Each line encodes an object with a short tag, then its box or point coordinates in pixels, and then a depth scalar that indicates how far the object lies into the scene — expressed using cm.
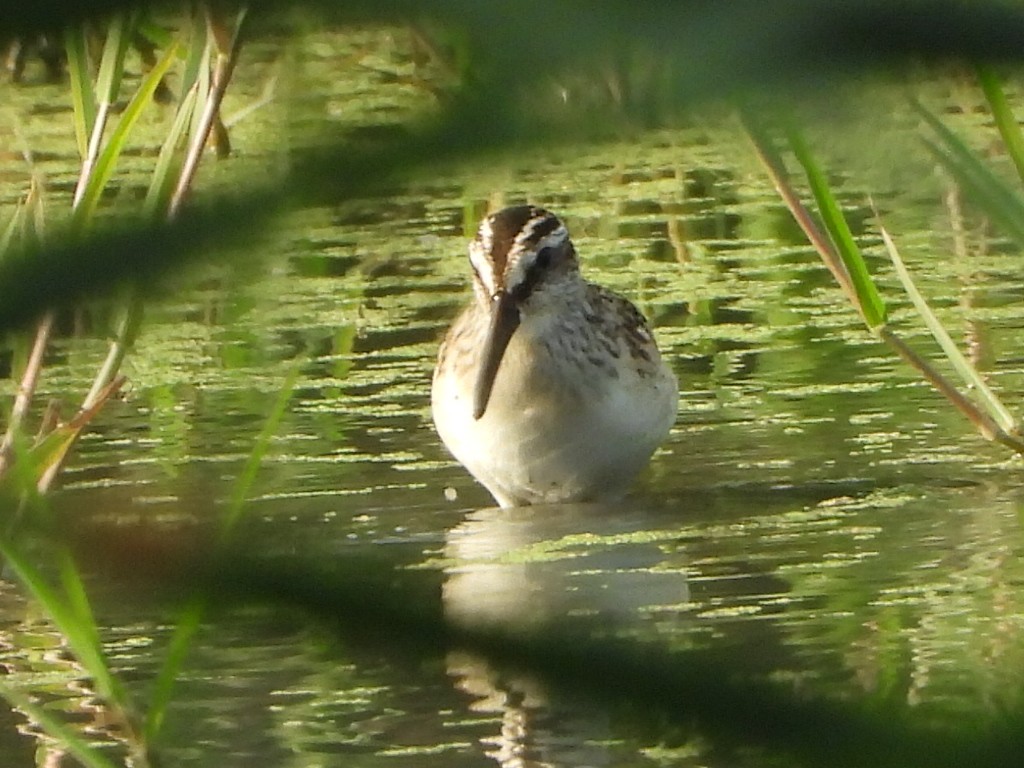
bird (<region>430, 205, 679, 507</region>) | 1119
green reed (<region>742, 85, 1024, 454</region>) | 480
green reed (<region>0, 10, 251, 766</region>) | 565
